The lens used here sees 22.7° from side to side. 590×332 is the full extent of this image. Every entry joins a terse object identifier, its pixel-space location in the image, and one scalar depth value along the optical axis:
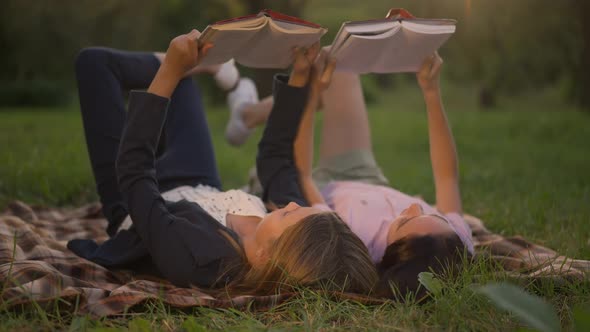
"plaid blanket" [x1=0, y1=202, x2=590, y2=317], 3.09
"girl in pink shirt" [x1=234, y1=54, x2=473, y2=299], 3.24
